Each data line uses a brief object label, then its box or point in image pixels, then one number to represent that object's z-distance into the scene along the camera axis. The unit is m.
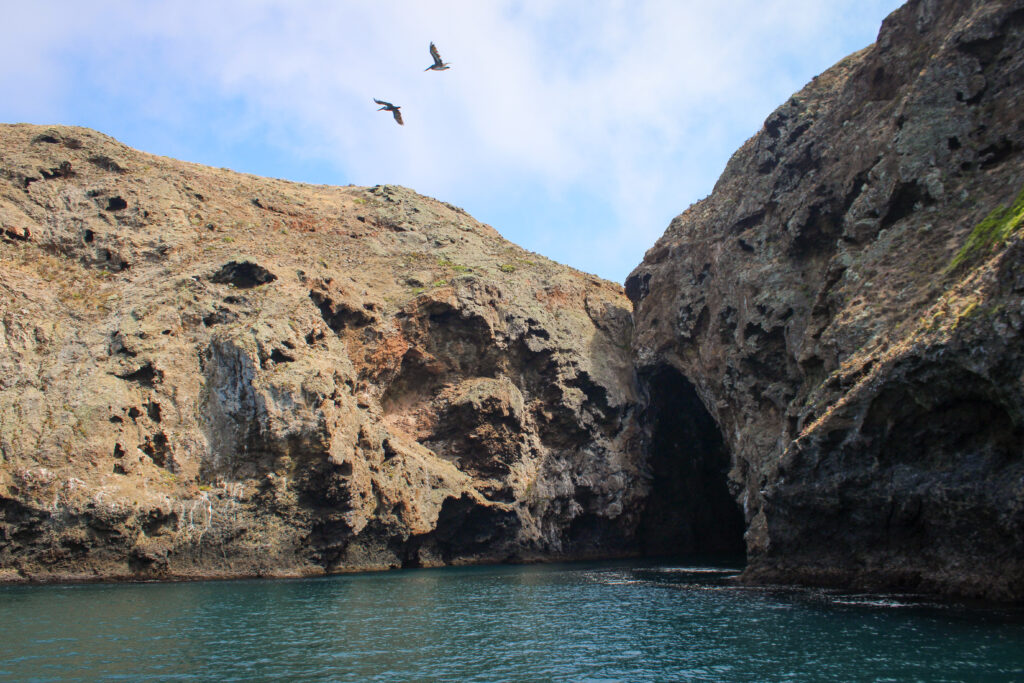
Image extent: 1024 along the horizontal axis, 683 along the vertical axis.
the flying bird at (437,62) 21.78
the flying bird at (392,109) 24.40
